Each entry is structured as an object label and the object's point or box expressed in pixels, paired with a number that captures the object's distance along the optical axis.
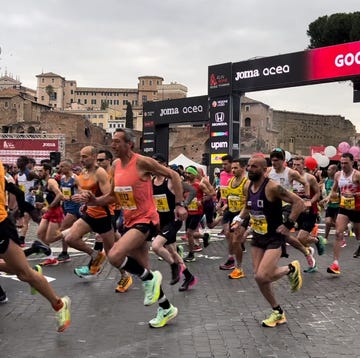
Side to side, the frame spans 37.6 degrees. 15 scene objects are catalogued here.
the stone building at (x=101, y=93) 126.56
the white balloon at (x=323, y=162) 26.17
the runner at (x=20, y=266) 4.70
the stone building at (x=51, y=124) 73.62
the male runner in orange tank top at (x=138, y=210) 5.21
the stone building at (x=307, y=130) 75.94
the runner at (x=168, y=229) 7.00
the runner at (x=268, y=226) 5.28
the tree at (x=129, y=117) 91.30
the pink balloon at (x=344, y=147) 27.11
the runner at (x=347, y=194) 8.31
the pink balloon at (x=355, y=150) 25.51
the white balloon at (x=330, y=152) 30.20
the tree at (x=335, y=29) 49.00
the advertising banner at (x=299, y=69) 18.18
